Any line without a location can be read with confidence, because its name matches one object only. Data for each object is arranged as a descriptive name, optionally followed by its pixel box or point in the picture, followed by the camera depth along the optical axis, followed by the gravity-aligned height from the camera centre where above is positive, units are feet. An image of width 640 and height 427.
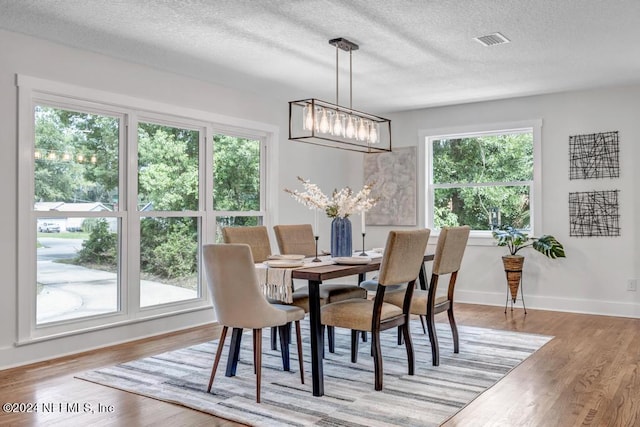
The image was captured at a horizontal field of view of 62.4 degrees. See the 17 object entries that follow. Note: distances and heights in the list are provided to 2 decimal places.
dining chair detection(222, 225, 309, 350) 12.71 -0.53
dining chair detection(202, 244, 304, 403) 9.50 -1.34
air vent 12.75 +4.47
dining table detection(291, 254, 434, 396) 9.97 -1.82
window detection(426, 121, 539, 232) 20.20 +1.71
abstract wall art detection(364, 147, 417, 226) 22.50 +1.59
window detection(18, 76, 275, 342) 12.95 +0.51
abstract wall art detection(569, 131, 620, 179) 18.29 +2.29
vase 12.92 -0.40
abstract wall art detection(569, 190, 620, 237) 18.31 +0.24
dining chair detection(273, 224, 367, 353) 13.08 -0.79
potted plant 18.37 -0.95
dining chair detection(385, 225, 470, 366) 12.10 -1.58
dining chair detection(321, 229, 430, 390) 10.34 -1.75
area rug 9.10 -3.29
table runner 10.55 -1.22
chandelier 11.78 +2.41
